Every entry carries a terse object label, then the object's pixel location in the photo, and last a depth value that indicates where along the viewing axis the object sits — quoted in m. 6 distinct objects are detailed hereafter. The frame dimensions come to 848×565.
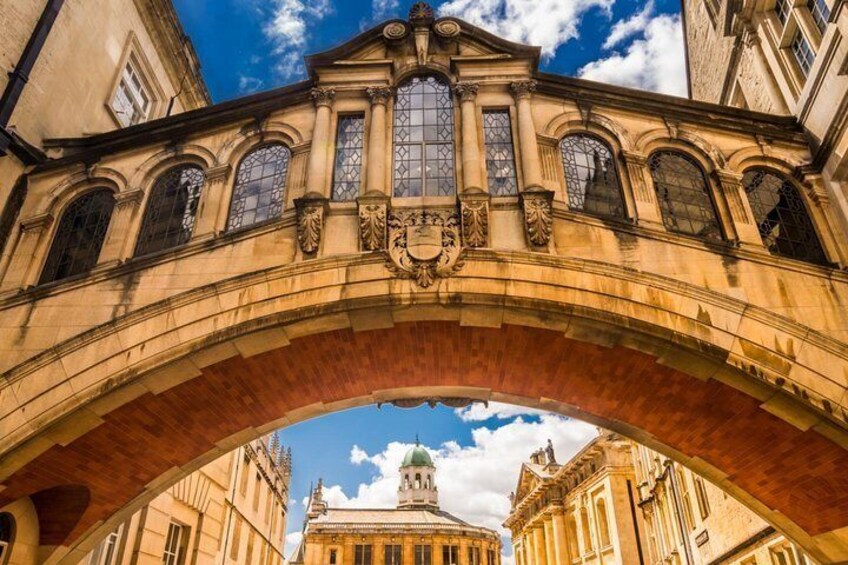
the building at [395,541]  72.75
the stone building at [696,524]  15.13
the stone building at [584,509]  36.34
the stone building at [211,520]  12.70
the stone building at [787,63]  9.36
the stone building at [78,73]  10.57
